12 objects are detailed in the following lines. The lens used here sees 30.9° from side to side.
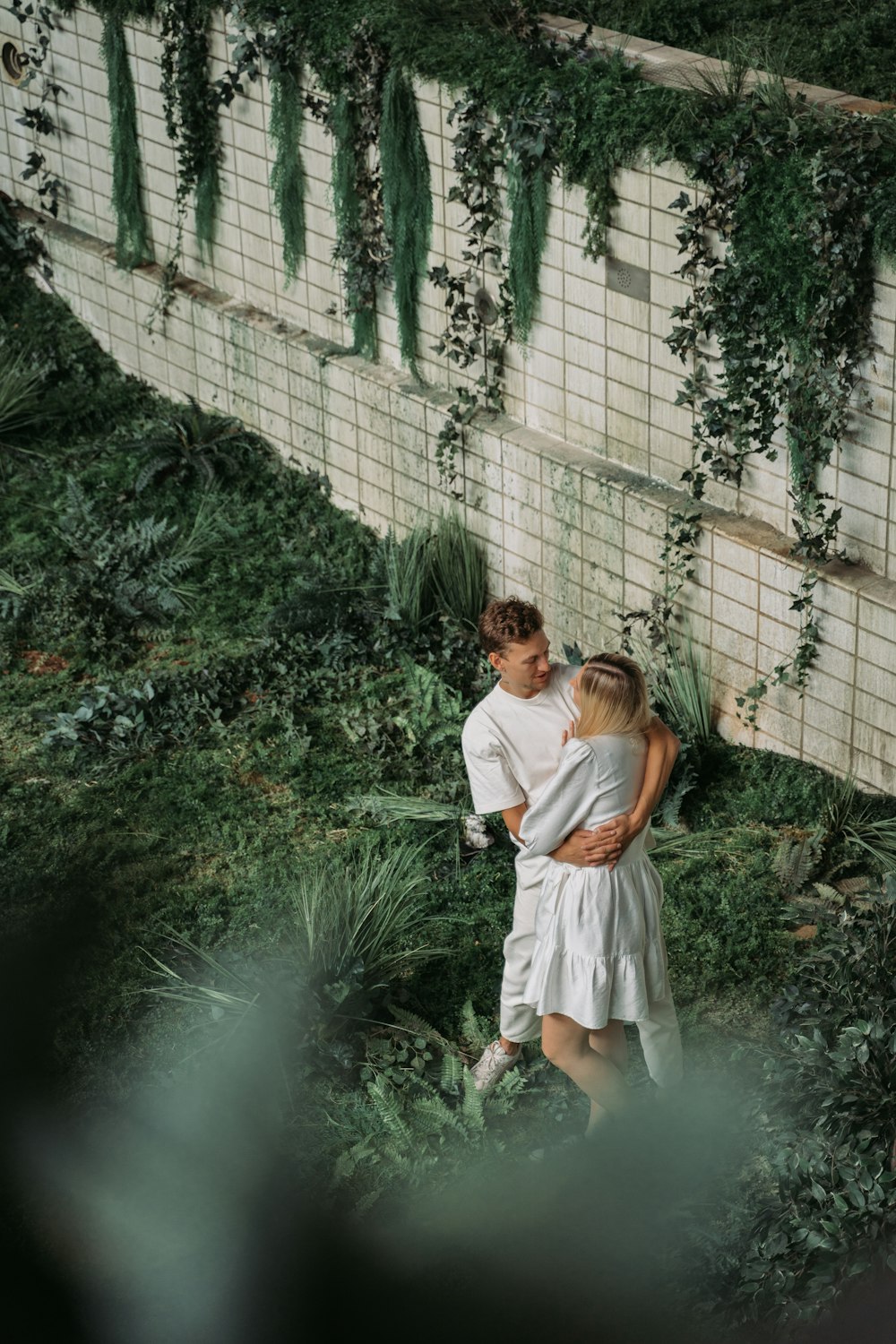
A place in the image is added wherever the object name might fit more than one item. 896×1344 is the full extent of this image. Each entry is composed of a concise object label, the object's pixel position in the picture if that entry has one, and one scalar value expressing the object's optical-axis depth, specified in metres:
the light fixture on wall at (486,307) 7.42
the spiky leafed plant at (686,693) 6.69
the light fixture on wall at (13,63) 10.15
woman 4.53
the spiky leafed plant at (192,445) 9.05
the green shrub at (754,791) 6.34
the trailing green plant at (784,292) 5.62
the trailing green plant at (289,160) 8.13
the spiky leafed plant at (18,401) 9.69
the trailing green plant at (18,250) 10.59
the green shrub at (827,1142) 4.18
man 4.82
